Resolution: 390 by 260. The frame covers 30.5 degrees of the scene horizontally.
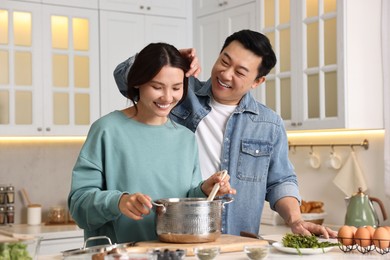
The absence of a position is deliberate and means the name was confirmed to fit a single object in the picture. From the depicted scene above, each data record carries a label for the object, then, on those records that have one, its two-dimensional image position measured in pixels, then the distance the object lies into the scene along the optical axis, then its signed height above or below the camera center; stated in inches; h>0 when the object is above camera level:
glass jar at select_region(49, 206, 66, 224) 197.2 -20.1
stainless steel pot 81.3 -9.0
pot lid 74.2 -11.3
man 106.0 +1.3
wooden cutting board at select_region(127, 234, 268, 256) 79.7 -11.9
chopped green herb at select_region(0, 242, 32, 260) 67.2 -10.3
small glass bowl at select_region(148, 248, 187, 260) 72.1 -11.4
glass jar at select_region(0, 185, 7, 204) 195.6 -14.2
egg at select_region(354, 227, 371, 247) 85.0 -11.7
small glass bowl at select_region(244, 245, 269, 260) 77.0 -12.0
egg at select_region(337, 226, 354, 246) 85.8 -11.6
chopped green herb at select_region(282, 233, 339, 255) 83.6 -12.0
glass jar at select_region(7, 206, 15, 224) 196.2 -19.5
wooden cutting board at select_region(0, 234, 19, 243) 66.4 -9.0
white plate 81.9 -12.7
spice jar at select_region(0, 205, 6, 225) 194.7 -19.8
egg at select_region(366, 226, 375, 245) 85.4 -11.0
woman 86.7 -1.7
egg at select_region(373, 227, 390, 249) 83.8 -11.7
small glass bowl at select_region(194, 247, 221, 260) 74.6 -11.7
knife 91.8 -12.5
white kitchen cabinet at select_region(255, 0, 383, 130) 161.8 +17.5
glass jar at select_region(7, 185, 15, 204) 196.2 -14.3
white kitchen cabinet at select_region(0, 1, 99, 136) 184.7 +19.4
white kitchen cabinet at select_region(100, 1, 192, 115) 197.3 +29.2
